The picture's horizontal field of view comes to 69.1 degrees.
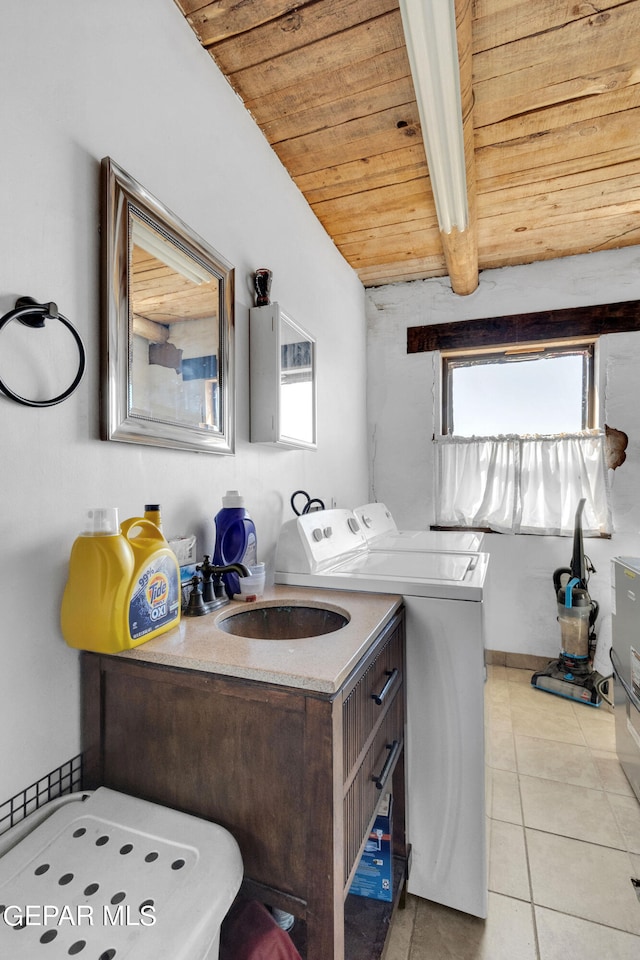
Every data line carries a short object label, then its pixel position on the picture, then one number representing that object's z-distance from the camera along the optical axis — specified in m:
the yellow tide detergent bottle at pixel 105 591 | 0.90
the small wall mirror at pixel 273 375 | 1.66
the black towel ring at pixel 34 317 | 0.83
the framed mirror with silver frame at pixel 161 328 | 1.06
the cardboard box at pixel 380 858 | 1.34
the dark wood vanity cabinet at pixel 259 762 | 0.82
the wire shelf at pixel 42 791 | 0.84
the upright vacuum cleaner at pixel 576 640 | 2.60
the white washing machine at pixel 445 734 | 1.34
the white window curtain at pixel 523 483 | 2.83
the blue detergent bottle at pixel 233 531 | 1.41
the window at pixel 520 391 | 2.97
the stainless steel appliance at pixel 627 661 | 1.83
